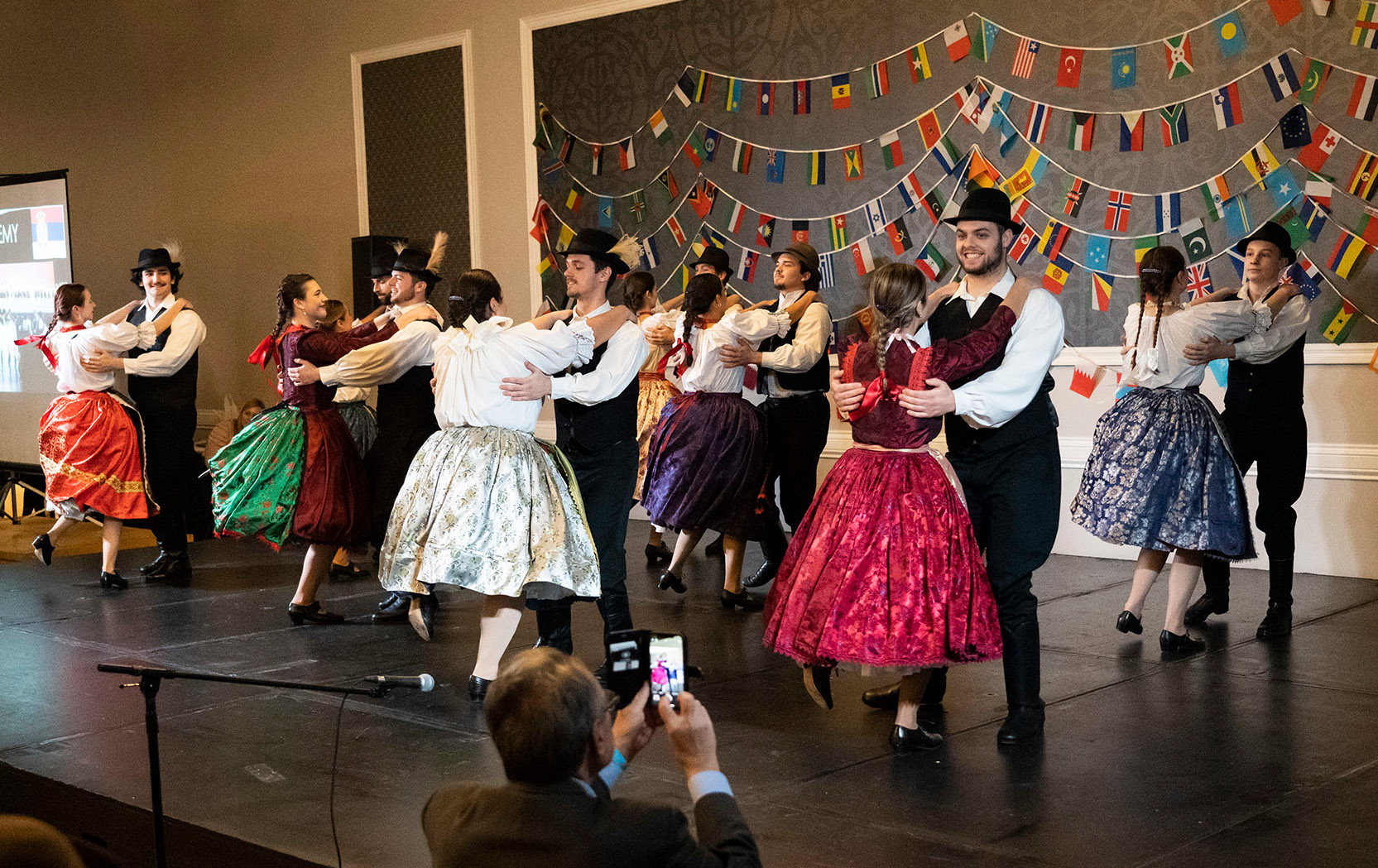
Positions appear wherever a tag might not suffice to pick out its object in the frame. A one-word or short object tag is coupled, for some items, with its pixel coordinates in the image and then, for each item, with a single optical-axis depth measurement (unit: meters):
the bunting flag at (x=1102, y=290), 6.08
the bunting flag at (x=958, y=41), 6.47
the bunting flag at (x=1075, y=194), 6.13
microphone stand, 2.35
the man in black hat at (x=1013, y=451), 3.27
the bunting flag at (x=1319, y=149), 5.42
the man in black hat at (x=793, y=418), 5.39
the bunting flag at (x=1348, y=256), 5.38
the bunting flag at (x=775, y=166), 7.26
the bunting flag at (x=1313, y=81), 5.43
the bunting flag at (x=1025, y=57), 6.24
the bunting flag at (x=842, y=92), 6.96
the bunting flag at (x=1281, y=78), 5.52
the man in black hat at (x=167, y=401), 6.18
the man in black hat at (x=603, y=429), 3.90
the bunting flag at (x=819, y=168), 7.08
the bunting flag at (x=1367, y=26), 5.27
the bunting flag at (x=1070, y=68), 6.10
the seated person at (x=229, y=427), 9.05
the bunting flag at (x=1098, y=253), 6.08
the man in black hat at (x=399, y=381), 4.89
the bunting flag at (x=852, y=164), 6.93
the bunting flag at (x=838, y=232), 7.01
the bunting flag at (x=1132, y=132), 5.96
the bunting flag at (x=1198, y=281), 5.82
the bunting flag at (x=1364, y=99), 5.28
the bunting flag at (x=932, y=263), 6.61
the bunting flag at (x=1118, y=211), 6.00
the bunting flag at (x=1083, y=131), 6.09
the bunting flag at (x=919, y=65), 6.64
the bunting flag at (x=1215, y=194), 5.73
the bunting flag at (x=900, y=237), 6.74
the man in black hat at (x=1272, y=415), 4.60
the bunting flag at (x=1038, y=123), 6.21
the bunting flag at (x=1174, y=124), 5.84
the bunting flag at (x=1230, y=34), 5.66
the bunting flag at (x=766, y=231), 7.31
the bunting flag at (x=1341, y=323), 5.45
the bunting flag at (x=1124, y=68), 5.95
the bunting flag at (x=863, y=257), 6.91
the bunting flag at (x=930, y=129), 6.61
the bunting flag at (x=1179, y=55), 5.80
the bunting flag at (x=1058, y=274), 6.22
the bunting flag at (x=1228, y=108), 5.68
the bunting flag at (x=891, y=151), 6.76
